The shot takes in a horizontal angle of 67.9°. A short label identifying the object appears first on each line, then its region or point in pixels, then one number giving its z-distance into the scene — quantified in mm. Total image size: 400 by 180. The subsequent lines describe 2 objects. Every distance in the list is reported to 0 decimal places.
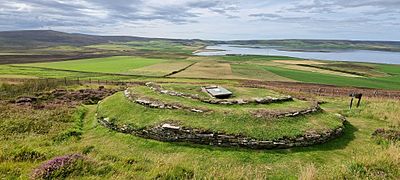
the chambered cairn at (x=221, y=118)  17328
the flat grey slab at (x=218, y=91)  23597
